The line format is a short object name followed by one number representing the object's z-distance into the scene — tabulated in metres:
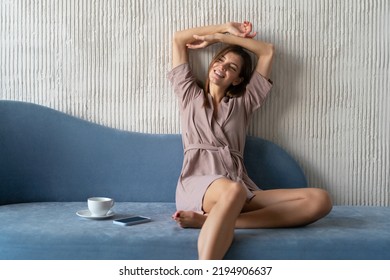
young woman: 1.83
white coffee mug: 1.85
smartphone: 1.79
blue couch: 2.16
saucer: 1.85
